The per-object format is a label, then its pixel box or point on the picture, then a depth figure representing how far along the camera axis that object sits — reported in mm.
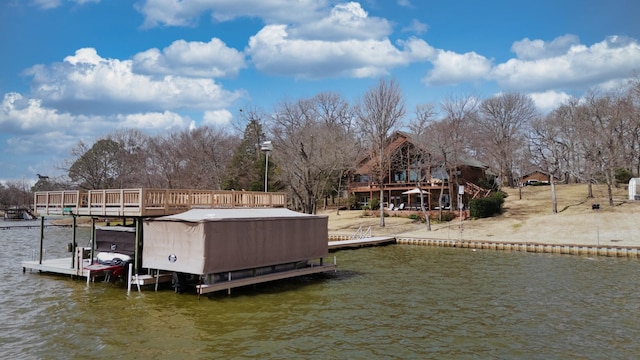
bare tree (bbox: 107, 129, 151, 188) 67938
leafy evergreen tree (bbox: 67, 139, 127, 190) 70188
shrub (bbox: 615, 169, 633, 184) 58056
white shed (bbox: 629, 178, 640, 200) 44819
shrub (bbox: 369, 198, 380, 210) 54656
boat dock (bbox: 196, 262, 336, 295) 17334
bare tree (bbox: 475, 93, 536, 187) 64875
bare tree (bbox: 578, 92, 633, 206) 46625
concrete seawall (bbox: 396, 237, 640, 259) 29359
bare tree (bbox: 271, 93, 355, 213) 43188
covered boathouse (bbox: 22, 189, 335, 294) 18562
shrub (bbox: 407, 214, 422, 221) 47500
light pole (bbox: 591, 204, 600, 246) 32213
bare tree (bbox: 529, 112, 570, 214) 48719
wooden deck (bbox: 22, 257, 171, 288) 19109
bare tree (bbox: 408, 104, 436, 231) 47281
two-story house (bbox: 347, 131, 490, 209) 50122
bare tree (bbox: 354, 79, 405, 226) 46125
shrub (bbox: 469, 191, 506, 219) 44500
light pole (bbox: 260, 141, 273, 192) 30831
